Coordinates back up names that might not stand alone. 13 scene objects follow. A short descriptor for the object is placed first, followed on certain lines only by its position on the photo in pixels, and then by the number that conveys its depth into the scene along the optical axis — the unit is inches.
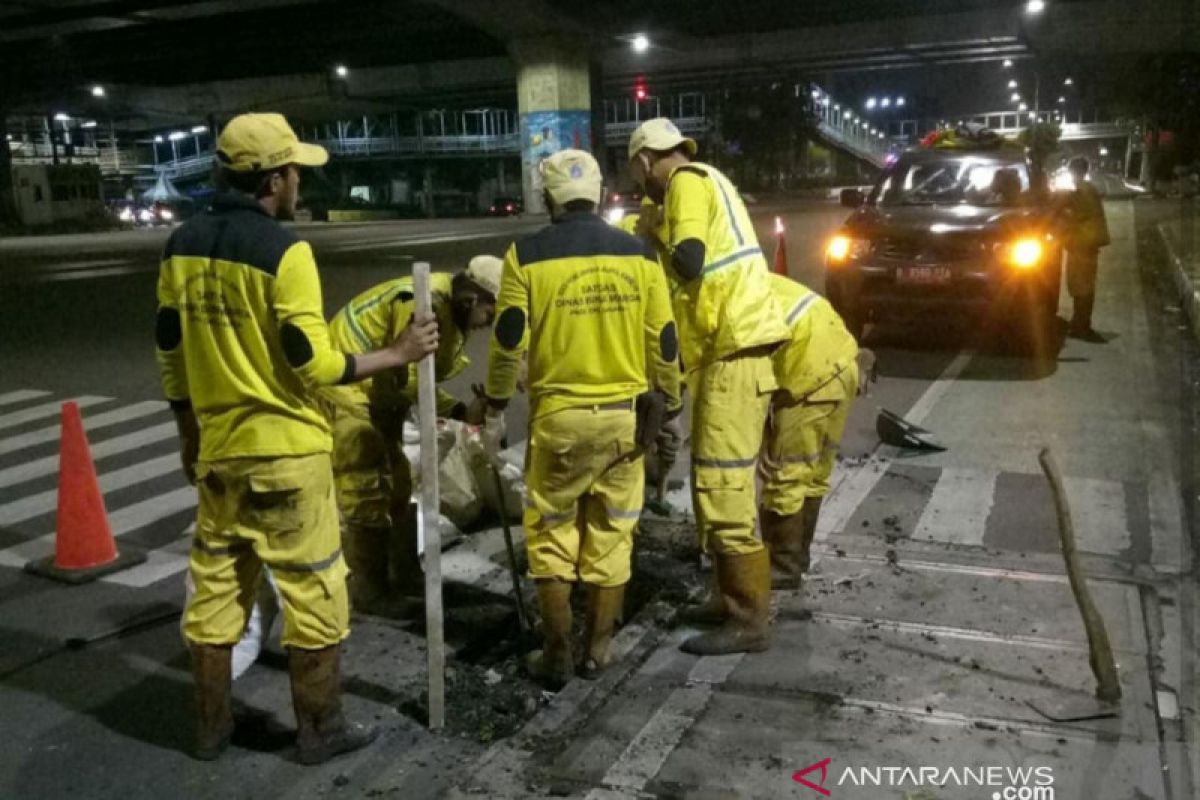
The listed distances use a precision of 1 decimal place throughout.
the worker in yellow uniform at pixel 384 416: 164.2
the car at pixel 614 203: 775.5
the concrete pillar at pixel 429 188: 2581.2
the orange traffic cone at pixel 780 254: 434.9
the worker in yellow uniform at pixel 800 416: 175.5
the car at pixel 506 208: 2063.2
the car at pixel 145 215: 1927.0
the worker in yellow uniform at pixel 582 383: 145.6
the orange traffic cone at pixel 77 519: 205.3
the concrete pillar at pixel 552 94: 1402.6
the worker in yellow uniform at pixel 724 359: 158.2
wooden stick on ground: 142.4
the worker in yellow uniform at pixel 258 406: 124.9
